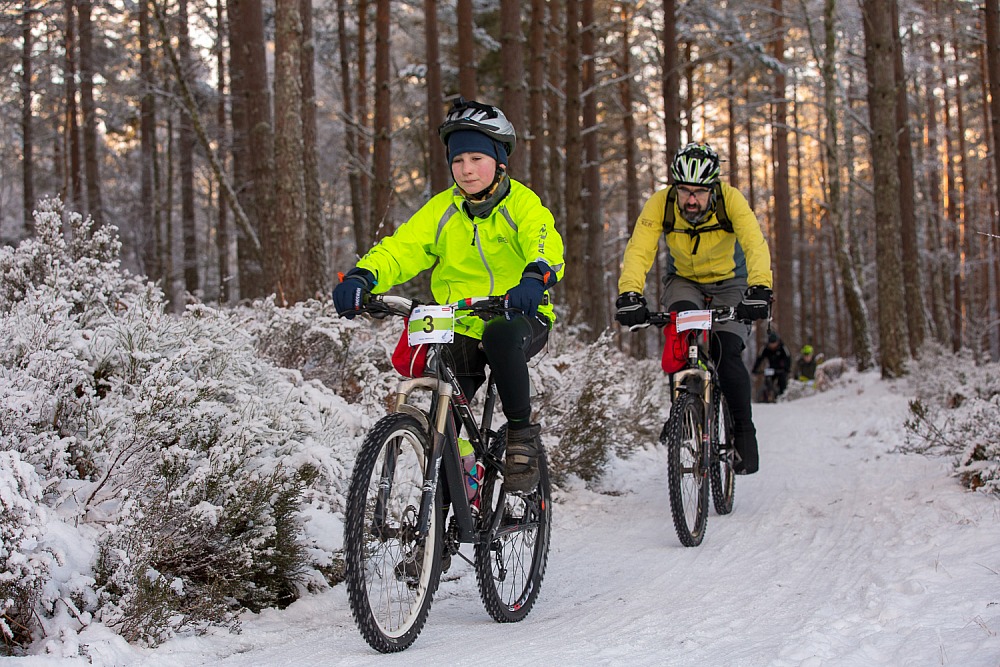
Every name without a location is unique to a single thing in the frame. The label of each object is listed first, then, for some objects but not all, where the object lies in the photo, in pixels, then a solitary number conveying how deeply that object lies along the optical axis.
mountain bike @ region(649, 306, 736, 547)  5.16
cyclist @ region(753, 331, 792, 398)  20.14
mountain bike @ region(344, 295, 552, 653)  3.06
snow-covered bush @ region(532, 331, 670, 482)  6.64
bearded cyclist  5.61
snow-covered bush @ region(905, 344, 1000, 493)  5.76
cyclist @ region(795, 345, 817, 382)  25.48
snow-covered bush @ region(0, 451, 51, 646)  2.75
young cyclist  3.64
